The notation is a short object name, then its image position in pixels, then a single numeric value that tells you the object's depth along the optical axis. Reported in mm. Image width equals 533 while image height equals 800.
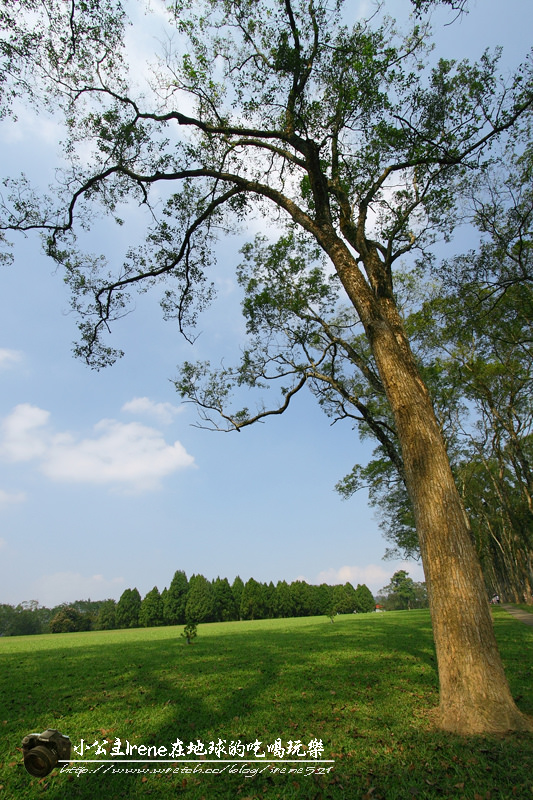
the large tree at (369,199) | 4336
